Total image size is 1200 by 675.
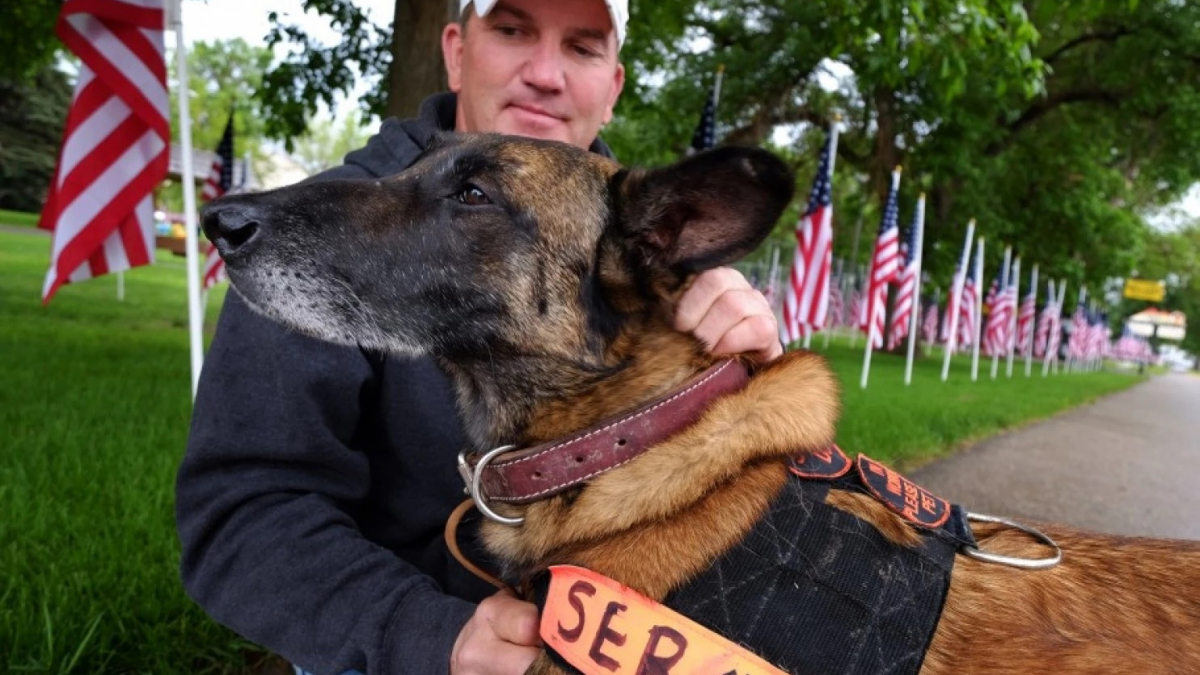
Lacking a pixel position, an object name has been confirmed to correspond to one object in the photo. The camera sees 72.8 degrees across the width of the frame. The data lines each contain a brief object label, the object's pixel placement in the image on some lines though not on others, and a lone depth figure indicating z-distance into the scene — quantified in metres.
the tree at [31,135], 38.41
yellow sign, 58.06
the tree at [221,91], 59.12
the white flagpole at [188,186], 4.07
